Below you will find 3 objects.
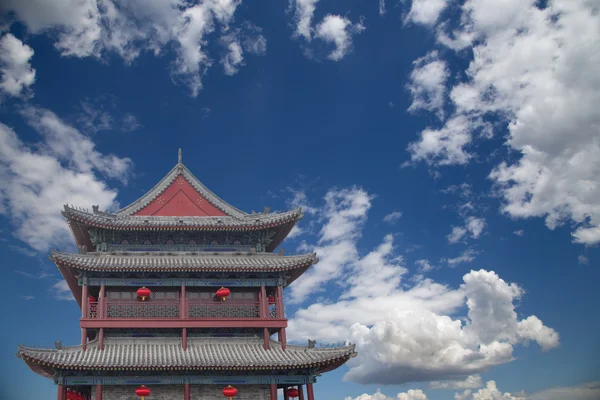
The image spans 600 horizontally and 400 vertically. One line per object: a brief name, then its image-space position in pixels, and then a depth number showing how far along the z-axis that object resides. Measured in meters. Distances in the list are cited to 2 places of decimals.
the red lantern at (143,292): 28.44
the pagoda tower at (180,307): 26.23
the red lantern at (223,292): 28.97
